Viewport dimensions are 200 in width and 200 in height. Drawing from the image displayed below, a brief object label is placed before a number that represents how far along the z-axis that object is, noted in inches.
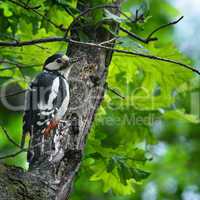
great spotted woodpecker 300.5
